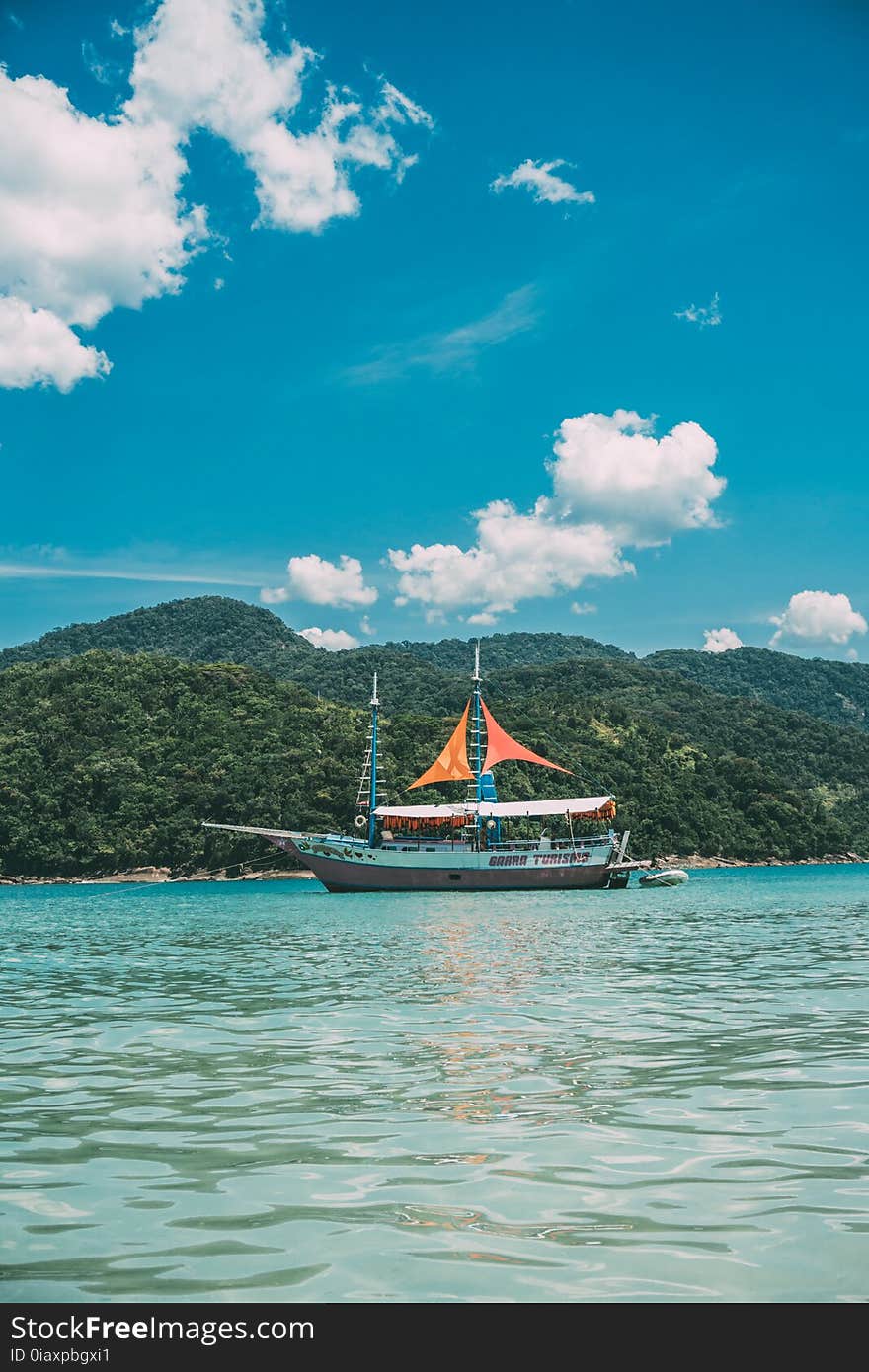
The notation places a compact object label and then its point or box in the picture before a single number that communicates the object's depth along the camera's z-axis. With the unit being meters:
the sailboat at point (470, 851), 60.72
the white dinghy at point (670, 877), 65.25
